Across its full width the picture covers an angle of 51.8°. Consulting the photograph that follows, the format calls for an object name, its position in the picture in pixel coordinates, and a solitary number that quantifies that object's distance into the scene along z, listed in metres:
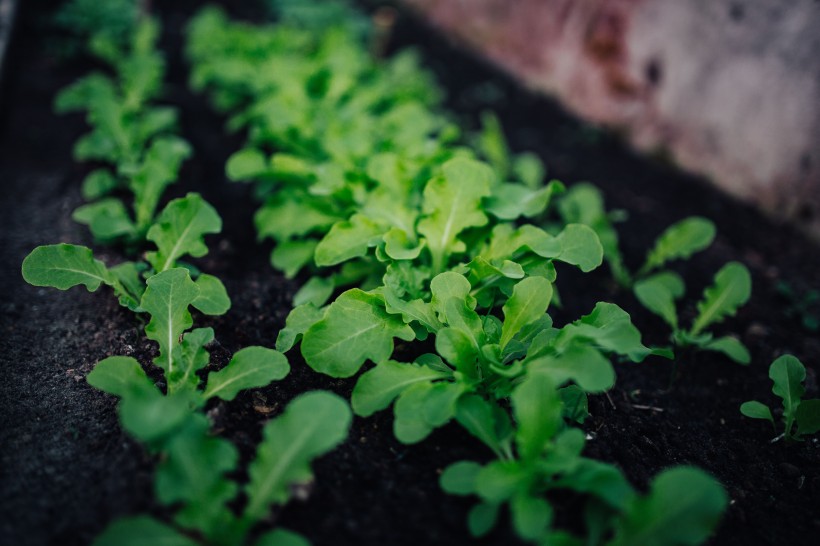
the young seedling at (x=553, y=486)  0.26
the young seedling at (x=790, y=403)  0.34
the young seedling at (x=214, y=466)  0.26
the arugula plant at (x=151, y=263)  0.33
